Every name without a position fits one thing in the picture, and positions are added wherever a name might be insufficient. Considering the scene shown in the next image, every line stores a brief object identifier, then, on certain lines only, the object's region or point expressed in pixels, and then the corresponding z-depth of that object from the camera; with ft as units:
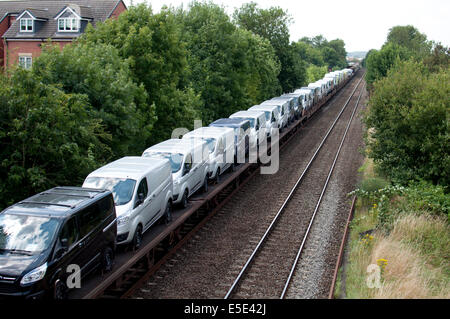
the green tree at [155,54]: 75.20
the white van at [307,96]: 137.54
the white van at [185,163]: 51.31
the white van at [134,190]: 39.52
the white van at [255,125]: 84.07
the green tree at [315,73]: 278.50
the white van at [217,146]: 62.08
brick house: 131.23
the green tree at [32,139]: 41.14
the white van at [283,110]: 105.27
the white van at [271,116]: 95.25
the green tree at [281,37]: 163.43
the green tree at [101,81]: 56.13
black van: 28.17
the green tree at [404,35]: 349.61
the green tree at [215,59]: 106.73
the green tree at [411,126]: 60.29
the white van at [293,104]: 117.50
